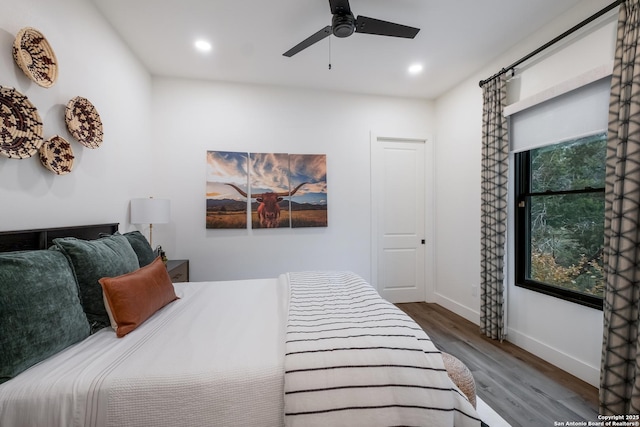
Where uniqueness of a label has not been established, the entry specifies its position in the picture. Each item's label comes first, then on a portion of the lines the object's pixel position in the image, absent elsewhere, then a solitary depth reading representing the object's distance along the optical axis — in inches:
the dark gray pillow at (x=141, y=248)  78.5
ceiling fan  71.5
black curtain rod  71.1
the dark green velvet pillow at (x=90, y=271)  55.2
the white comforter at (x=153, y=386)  36.9
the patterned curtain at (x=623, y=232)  63.6
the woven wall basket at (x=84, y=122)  71.8
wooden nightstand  103.1
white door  146.6
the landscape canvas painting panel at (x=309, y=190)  137.2
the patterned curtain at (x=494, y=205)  104.4
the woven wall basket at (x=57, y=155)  64.0
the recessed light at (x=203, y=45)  101.0
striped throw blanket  38.9
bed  37.8
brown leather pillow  54.6
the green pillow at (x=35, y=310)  38.4
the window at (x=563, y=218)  82.0
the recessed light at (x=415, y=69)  117.6
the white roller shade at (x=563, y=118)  75.9
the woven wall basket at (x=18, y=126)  53.7
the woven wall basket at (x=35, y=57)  56.8
